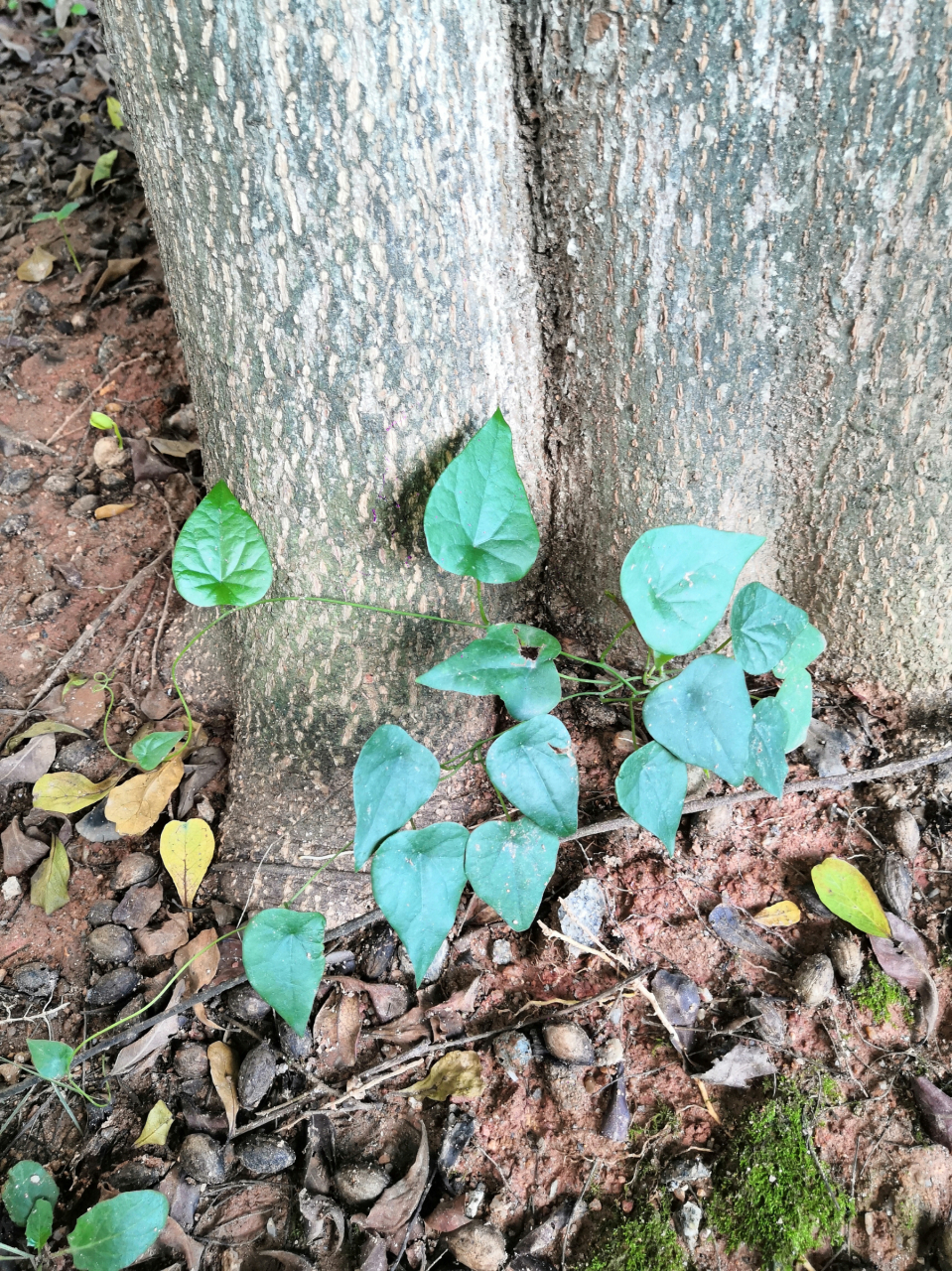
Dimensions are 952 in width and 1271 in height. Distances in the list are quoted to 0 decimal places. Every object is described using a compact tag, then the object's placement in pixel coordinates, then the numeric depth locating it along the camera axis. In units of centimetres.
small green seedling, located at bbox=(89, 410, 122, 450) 65
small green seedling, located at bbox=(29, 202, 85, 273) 81
